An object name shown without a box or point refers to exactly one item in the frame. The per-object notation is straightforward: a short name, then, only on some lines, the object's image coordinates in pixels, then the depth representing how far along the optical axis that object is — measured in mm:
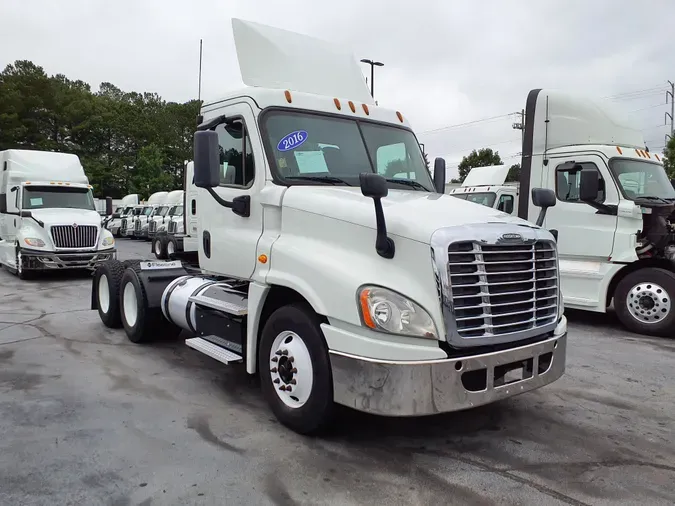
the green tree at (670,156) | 31852
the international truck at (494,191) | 12531
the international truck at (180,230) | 15133
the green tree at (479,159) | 57156
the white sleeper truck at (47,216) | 12961
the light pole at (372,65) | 31734
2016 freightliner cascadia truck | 3508
